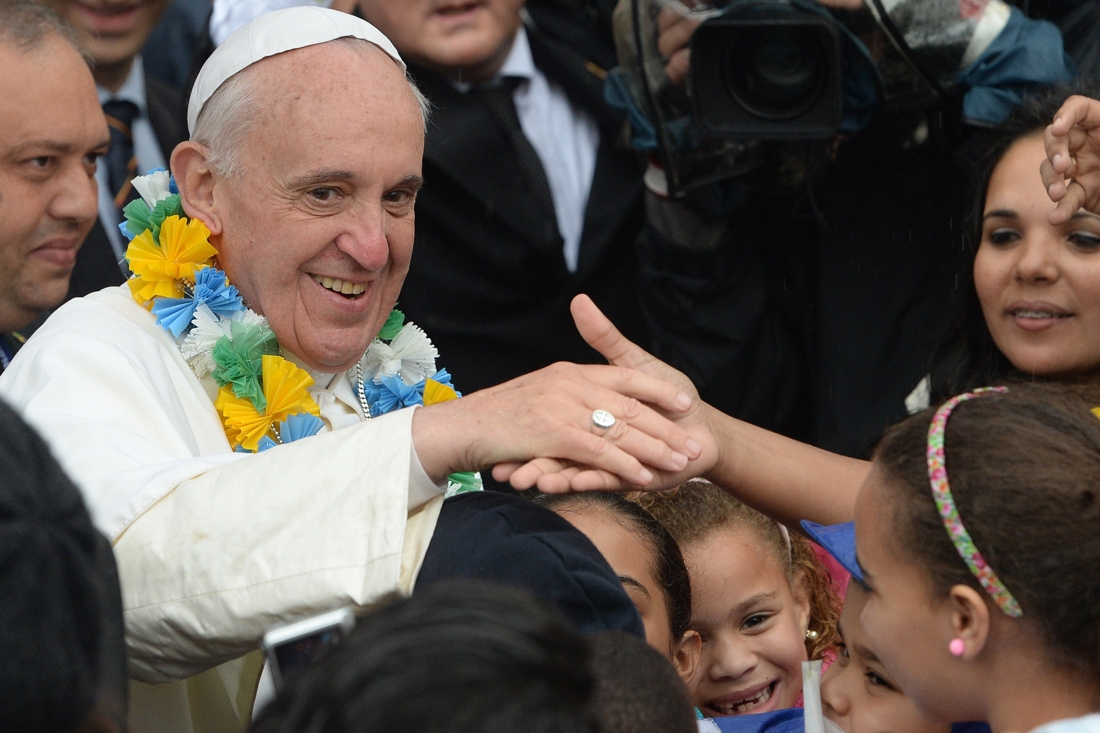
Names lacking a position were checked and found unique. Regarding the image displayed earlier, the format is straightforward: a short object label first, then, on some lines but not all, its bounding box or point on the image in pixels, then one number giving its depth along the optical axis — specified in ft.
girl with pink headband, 11.43
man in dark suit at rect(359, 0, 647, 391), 24.94
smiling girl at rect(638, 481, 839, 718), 17.79
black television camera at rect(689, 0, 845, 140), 22.86
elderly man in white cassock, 12.57
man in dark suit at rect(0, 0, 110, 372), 20.93
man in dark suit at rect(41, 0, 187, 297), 25.73
